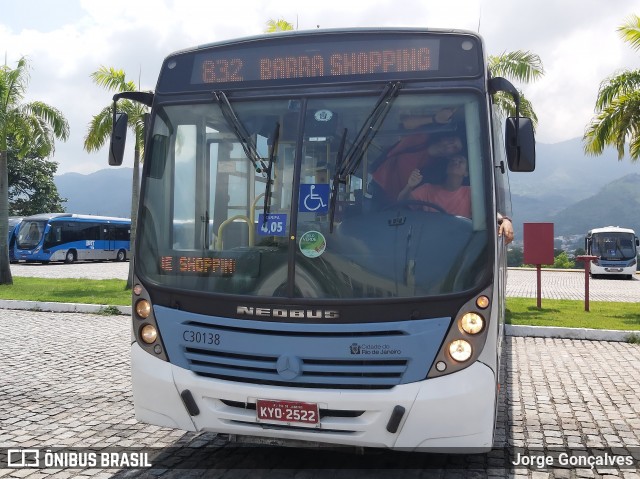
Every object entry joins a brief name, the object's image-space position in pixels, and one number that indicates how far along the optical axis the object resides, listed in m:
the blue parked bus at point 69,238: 38.69
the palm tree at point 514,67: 18.81
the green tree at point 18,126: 19.94
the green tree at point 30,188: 53.62
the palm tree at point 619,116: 15.25
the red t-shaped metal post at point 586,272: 13.73
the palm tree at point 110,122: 20.08
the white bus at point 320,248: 3.98
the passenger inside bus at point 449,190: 4.23
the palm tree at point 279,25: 18.89
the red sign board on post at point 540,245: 13.82
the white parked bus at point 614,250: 34.84
